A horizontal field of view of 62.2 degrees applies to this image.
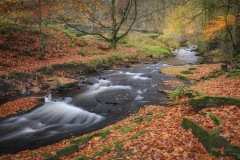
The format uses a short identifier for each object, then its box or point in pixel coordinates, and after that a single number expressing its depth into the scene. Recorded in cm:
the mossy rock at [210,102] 589
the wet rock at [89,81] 1359
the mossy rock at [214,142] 393
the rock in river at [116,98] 990
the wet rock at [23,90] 1127
